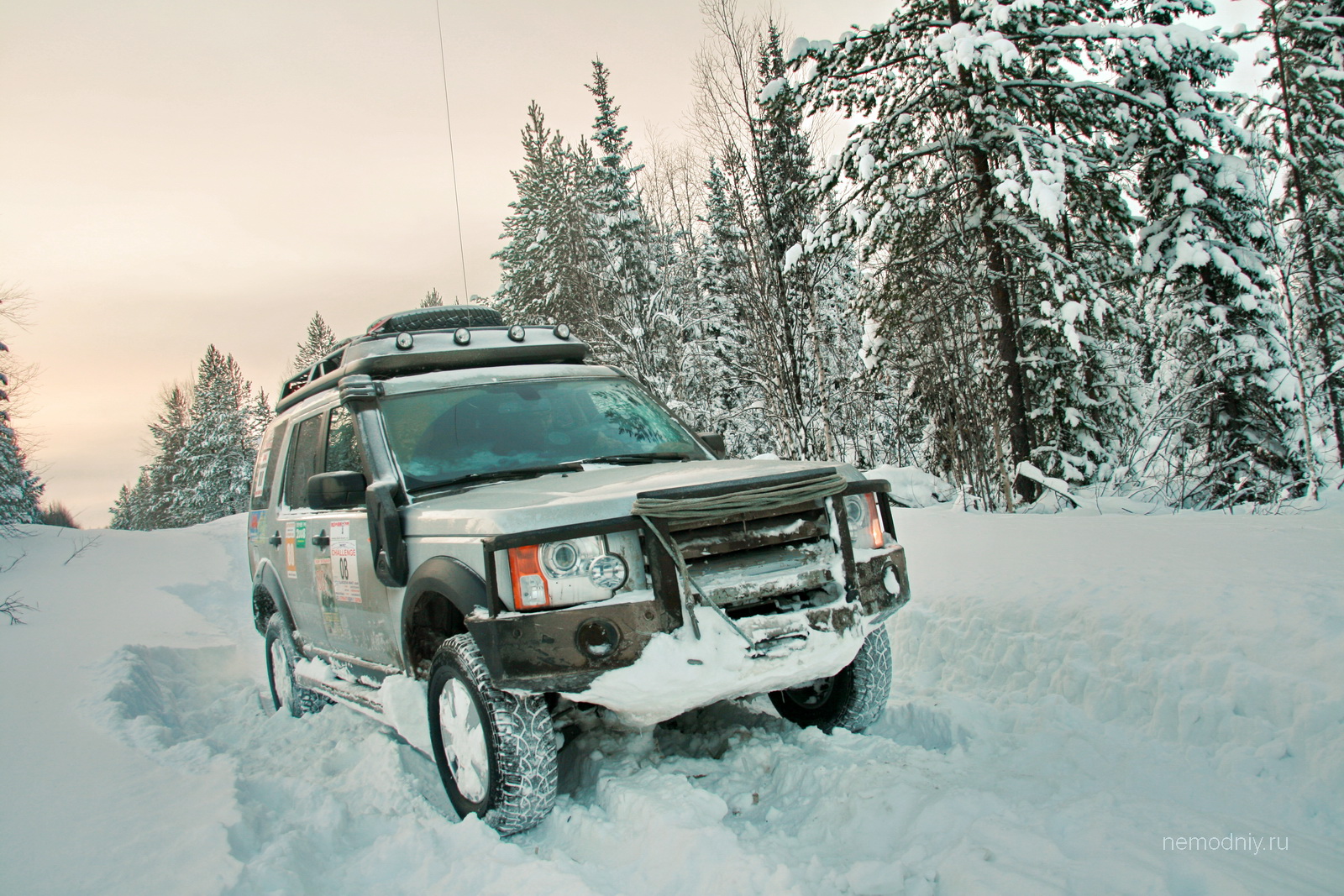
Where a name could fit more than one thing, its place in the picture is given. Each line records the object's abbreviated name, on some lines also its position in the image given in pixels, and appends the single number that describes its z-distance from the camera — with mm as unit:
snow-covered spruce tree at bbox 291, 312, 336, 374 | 64938
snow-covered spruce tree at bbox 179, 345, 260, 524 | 48438
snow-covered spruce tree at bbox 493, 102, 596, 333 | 27484
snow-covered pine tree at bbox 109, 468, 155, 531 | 74281
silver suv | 2891
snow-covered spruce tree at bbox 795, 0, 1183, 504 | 10906
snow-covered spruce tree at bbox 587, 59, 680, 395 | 23453
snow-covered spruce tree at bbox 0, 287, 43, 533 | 18188
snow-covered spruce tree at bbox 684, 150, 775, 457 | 27391
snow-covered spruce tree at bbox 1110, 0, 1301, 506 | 11398
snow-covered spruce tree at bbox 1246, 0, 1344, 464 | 15953
